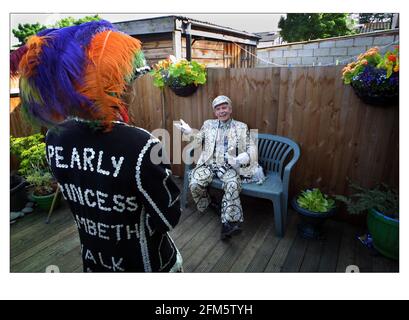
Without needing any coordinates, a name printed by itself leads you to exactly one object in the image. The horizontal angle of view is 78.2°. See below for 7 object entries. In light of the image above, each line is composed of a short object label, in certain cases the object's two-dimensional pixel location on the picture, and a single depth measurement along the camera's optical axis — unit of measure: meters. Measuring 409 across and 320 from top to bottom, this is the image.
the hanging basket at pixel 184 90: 2.98
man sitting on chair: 2.31
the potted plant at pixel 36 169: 2.73
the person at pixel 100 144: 0.68
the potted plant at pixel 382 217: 1.85
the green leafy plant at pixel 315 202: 2.21
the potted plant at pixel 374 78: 1.76
